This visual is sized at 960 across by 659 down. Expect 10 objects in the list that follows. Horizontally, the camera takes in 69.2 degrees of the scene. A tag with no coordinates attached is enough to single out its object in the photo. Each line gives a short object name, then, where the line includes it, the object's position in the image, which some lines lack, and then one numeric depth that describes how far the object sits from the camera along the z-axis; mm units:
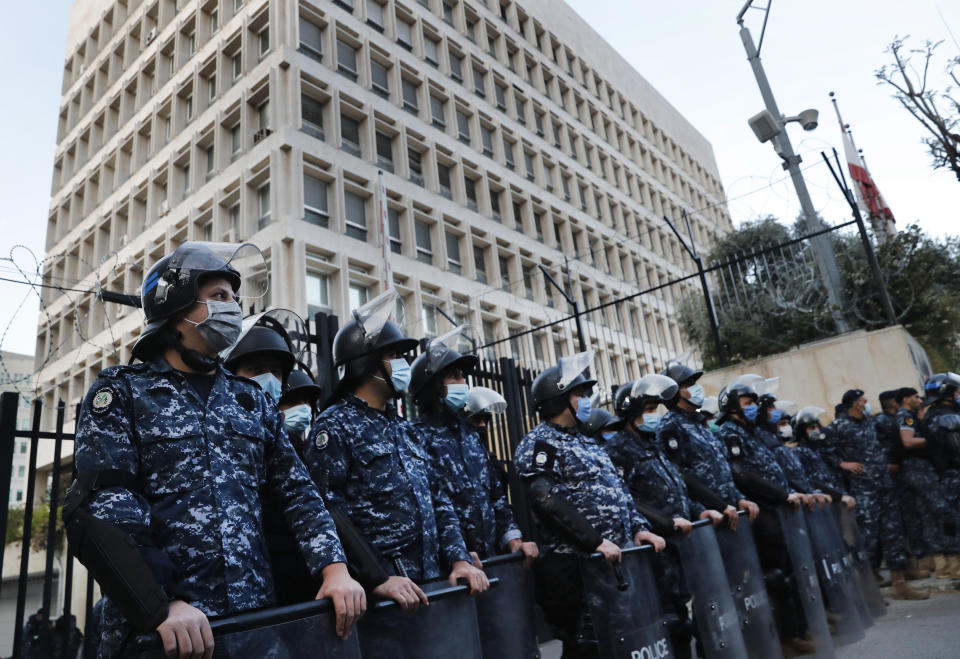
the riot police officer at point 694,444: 5441
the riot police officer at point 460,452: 4070
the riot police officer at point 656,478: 4410
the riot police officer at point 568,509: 3969
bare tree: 9148
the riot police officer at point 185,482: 1745
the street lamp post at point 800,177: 9391
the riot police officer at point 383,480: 3004
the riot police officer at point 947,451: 7285
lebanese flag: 15124
